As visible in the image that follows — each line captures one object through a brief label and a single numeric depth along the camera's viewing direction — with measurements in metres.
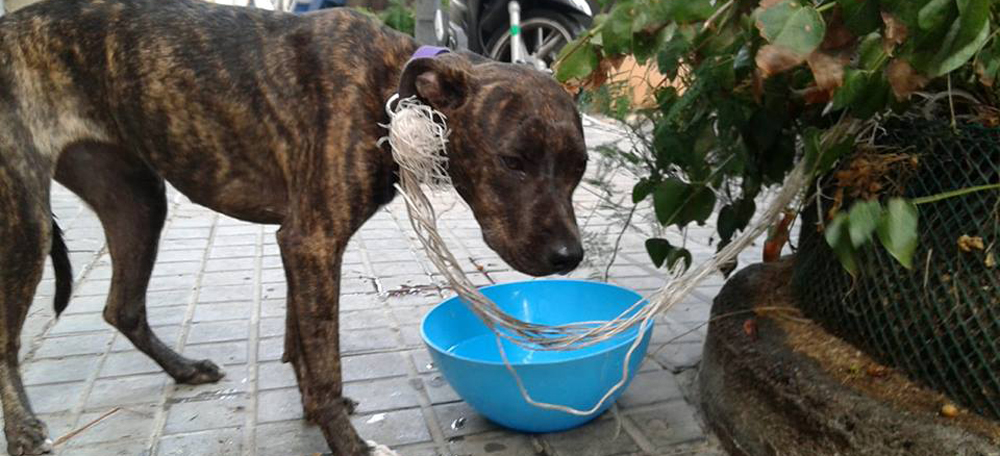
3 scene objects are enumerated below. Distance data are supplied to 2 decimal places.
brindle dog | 0.58
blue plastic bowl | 0.63
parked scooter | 2.88
